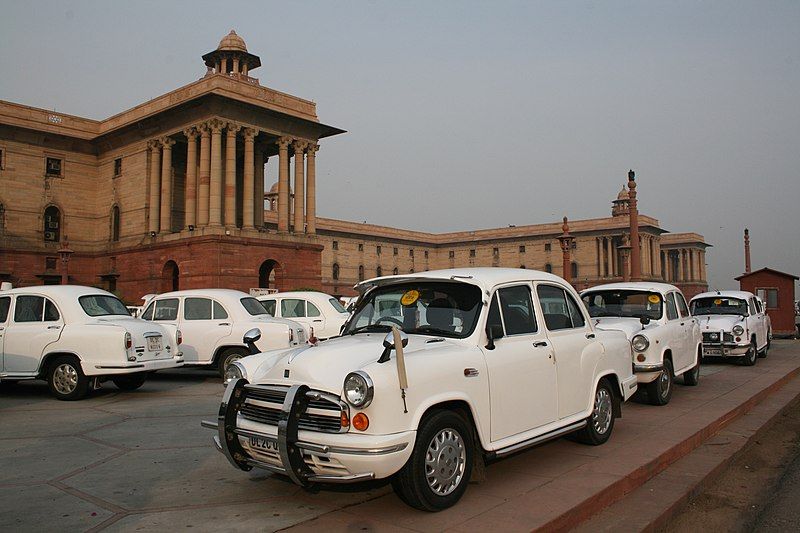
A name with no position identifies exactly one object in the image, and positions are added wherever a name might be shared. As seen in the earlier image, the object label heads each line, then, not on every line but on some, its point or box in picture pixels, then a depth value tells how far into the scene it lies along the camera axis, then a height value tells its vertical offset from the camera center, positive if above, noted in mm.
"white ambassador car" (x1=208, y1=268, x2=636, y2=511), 4316 -585
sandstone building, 40062 +9134
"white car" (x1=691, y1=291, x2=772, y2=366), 14969 -324
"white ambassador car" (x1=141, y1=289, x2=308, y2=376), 12930 -192
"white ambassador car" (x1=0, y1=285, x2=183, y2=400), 10320 -436
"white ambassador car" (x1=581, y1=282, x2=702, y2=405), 9180 -238
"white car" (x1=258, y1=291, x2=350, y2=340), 15812 +134
